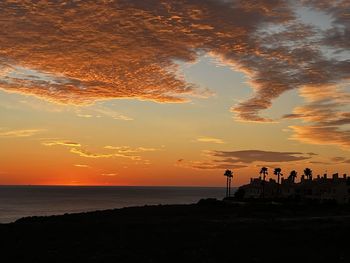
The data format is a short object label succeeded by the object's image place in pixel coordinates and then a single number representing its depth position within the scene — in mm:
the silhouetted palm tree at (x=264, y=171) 145100
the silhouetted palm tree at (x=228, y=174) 149000
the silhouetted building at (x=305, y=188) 109706
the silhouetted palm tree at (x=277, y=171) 138625
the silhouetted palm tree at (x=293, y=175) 138125
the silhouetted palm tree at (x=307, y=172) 140000
